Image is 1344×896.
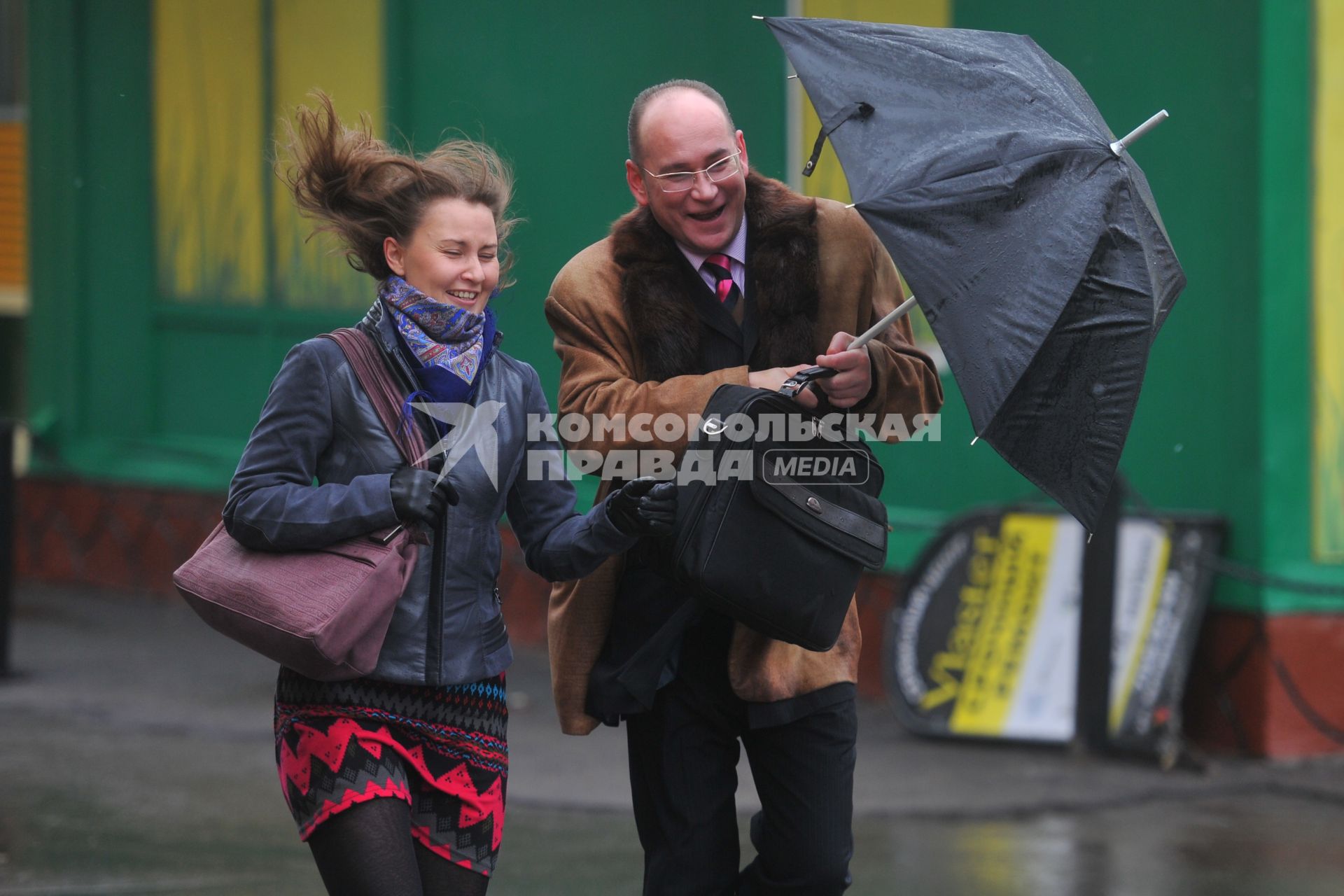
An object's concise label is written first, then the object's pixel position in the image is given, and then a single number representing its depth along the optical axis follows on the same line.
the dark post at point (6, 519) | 16.89
